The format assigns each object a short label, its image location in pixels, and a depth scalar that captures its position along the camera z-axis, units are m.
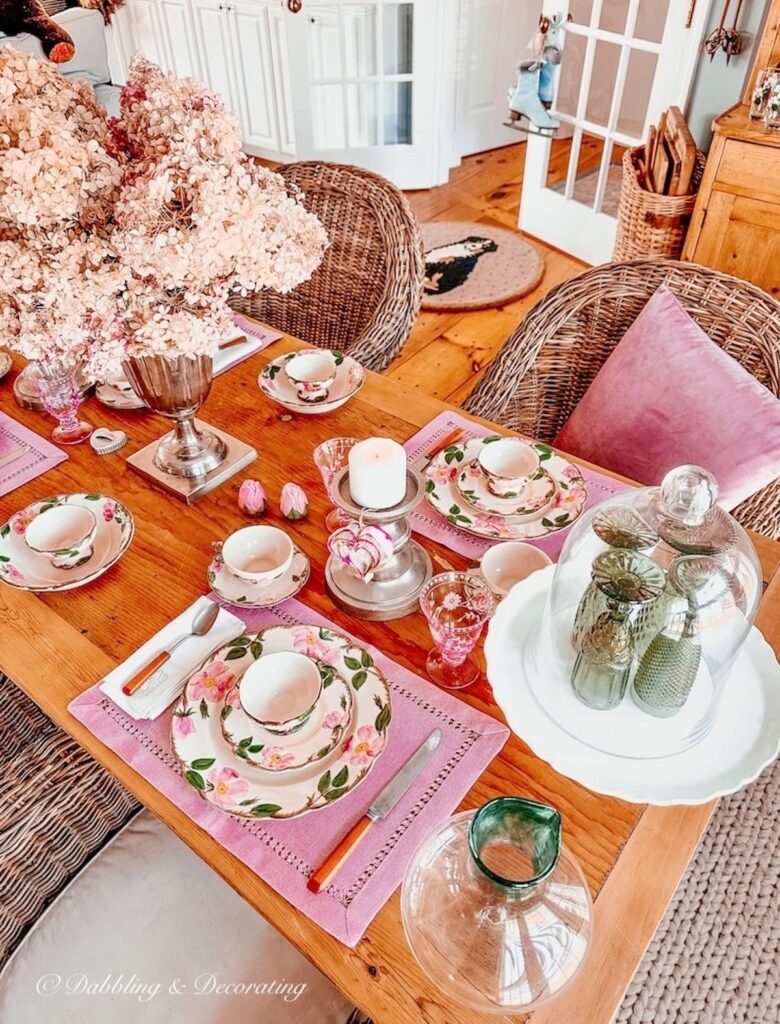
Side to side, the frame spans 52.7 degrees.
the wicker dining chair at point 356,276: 1.68
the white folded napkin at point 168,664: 0.90
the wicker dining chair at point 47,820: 0.94
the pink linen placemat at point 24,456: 1.23
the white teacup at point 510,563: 1.03
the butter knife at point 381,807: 0.74
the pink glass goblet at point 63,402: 1.26
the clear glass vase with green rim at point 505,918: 0.67
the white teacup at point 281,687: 0.85
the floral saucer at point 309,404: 1.33
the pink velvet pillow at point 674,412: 1.23
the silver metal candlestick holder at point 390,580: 0.99
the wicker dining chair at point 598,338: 1.38
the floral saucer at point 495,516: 1.10
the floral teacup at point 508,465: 1.13
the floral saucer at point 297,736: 0.81
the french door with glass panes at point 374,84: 3.48
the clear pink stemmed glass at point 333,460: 1.12
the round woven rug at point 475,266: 3.19
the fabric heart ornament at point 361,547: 0.95
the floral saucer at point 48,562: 1.04
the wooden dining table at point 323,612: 0.69
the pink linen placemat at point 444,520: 1.10
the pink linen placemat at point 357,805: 0.74
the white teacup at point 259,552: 1.03
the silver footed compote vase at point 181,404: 1.07
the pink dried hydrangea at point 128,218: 0.82
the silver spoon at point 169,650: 0.91
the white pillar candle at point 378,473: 0.90
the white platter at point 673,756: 0.75
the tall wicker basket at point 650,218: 2.67
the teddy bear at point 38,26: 3.78
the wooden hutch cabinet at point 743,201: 2.36
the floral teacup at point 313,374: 1.33
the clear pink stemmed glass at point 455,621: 0.92
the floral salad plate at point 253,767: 0.79
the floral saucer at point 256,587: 1.01
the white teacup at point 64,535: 1.05
